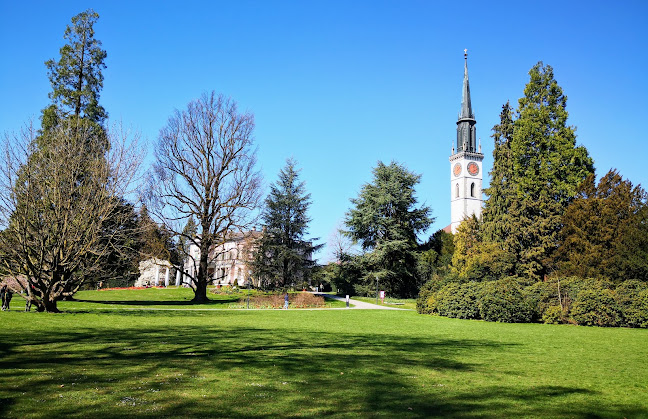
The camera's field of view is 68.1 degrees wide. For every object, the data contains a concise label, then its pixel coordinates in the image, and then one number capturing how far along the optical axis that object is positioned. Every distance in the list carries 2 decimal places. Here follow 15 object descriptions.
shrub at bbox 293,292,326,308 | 35.12
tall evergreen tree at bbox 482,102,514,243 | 38.69
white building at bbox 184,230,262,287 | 36.74
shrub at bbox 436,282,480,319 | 25.00
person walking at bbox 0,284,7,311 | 21.12
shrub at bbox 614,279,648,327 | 20.20
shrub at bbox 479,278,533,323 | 23.19
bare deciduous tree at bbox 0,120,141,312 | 19.28
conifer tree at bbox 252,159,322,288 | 43.34
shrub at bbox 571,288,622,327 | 20.75
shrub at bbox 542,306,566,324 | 22.39
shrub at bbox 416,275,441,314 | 28.52
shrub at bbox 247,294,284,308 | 33.22
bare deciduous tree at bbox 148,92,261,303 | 34.56
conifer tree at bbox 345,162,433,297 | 46.28
